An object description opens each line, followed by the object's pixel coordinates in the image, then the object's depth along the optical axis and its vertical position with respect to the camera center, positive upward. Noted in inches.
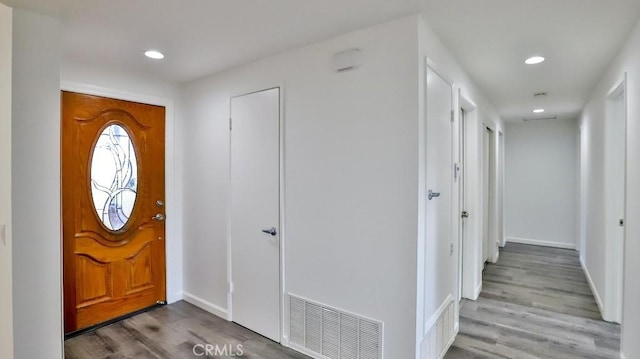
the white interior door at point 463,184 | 139.6 -3.9
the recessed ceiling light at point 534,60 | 107.8 +39.1
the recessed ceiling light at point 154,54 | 102.2 +39.1
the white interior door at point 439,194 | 83.9 -5.1
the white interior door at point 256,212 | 105.5 -12.3
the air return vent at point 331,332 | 84.0 -43.7
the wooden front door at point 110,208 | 110.0 -11.6
